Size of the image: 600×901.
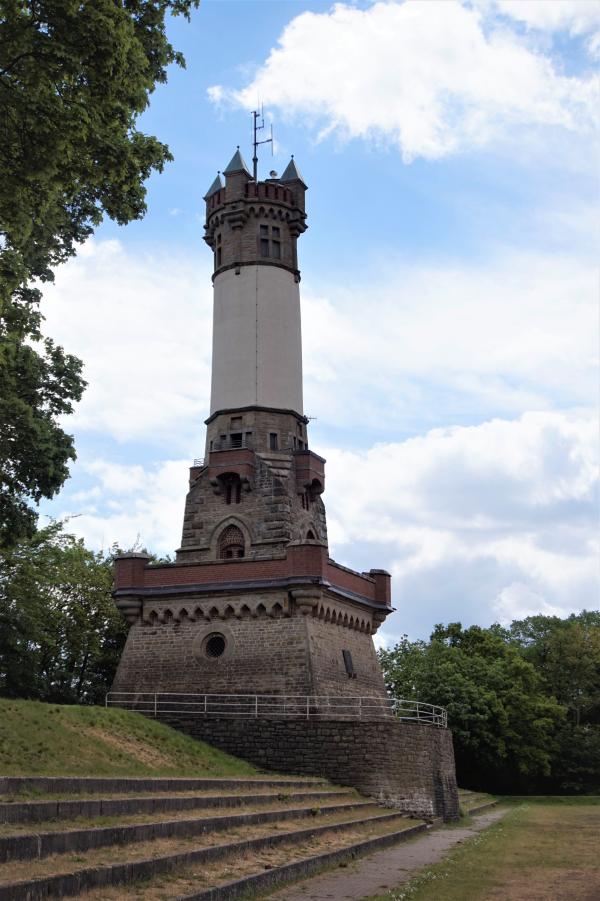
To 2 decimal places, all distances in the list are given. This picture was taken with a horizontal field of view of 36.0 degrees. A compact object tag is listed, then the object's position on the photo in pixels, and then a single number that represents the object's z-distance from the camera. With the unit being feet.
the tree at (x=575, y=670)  189.98
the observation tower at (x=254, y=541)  103.50
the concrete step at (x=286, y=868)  39.96
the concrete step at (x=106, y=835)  35.88
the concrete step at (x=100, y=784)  45.34
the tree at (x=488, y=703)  156.46
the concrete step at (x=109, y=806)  40.09
